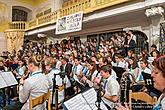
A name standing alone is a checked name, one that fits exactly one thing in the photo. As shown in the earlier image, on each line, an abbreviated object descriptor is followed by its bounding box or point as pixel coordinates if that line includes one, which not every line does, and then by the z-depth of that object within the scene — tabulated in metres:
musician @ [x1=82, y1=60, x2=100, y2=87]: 3.02
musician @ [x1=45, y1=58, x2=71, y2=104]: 2.84
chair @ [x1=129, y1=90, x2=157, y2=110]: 1.82
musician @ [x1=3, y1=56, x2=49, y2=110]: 2.07
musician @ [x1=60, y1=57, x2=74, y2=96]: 4.04
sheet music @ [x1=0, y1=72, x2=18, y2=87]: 2.81
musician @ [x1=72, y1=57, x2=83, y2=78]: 3.73
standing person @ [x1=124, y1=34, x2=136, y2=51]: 4.65
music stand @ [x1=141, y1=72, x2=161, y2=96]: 2.47
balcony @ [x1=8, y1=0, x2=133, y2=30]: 5.21
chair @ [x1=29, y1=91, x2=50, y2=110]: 1.80
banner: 5.71
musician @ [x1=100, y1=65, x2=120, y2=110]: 2.14
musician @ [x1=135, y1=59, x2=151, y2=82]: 2.99
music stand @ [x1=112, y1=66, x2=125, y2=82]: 3.10
